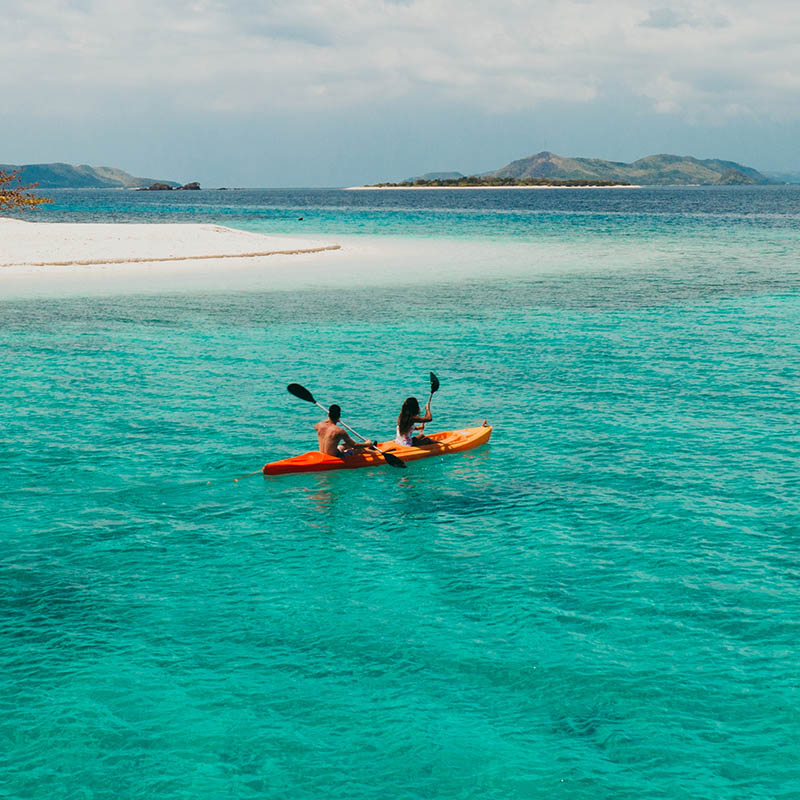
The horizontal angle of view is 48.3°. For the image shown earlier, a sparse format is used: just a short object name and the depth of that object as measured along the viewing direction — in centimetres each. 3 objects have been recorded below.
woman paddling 1866
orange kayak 1783
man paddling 1811
